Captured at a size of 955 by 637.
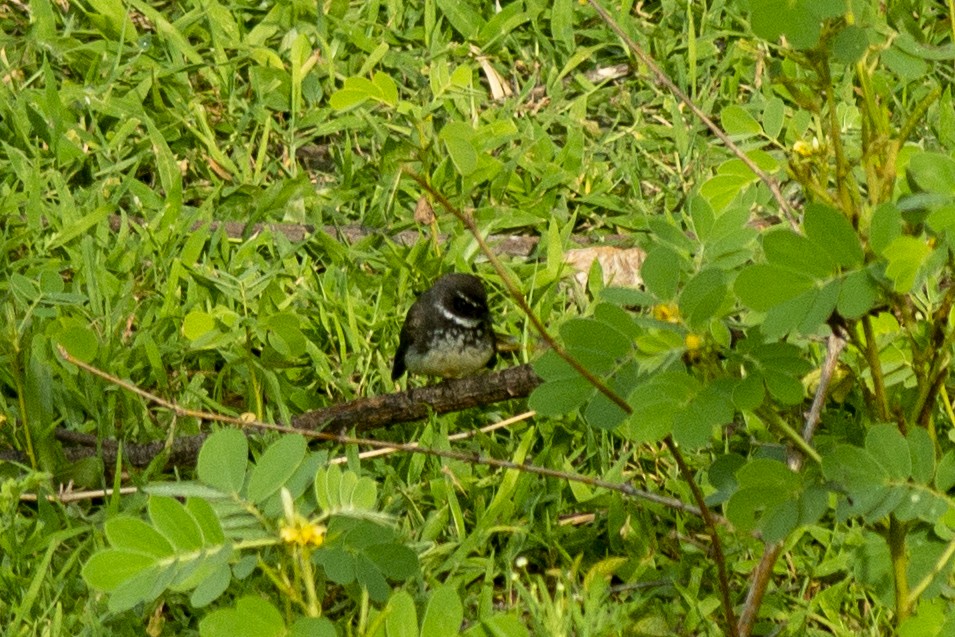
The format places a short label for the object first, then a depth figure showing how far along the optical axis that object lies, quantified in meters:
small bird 9.52
